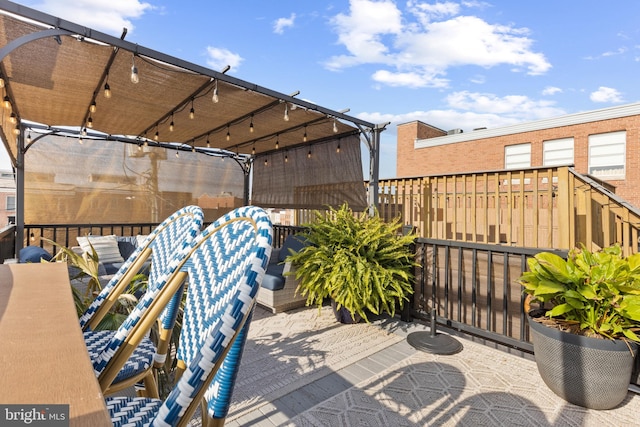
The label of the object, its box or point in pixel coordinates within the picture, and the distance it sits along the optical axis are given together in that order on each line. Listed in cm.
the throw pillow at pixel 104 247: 490
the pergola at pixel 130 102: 276
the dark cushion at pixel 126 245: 526
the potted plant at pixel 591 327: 204
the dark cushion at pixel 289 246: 495
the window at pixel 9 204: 2114
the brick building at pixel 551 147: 1080
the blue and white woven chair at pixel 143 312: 104
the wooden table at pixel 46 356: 50
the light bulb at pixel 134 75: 291
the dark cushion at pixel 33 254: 328
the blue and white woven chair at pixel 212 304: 66
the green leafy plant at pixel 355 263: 330
